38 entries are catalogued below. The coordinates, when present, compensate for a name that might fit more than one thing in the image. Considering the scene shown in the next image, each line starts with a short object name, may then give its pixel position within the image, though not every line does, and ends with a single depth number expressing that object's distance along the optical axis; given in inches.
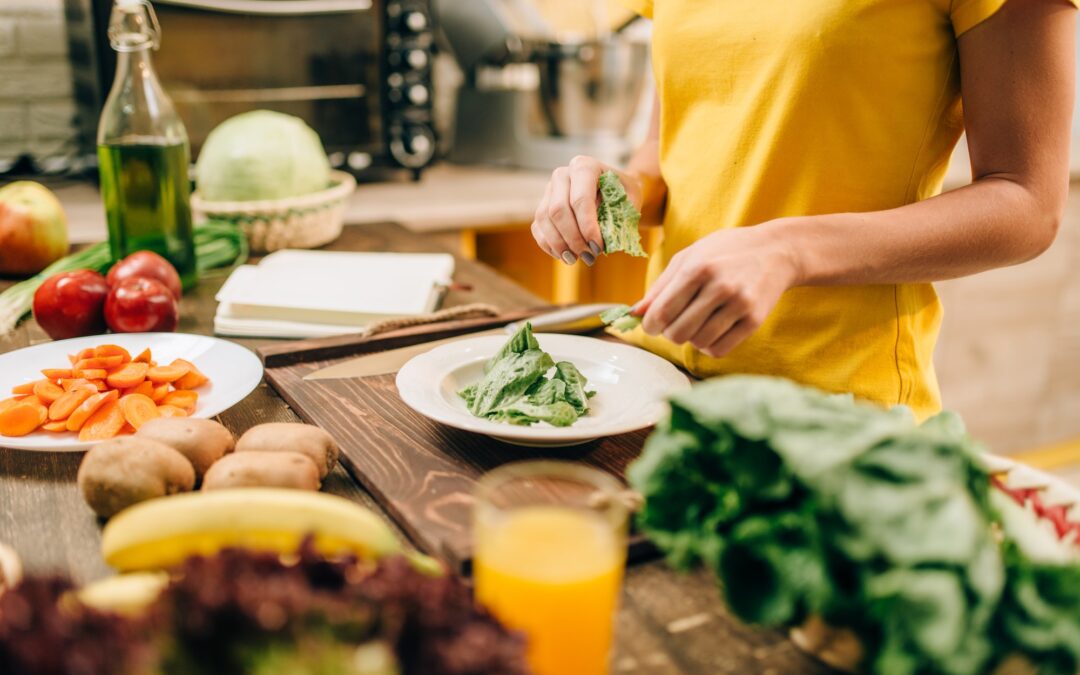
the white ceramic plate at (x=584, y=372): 37.7
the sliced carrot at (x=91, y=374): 43.3
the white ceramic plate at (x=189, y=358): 44.8
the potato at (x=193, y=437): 34.8
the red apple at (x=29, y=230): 66.6
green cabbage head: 73.3
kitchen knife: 48.9
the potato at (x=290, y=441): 35.1
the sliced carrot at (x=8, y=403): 40.3
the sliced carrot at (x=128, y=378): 43.3
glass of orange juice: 23.3
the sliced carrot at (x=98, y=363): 44.4
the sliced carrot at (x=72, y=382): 42.4
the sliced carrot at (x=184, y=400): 43.3
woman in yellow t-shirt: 37.9
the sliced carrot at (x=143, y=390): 43.6
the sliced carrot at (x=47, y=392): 41.6
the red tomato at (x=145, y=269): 56.8
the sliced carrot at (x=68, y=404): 40.4
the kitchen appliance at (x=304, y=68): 86.9
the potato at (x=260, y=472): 32.0
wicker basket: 72.9
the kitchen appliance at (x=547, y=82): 99.2
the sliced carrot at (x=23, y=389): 42.6
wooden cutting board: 33.3
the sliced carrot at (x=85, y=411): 40.0
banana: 26.9
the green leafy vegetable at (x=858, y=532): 22.0
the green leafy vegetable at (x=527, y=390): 39.9
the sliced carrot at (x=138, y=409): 40.7
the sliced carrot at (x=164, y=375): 44.1
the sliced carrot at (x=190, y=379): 45.6
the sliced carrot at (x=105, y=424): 39.8
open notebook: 57.1
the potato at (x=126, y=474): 32.0
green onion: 59.0
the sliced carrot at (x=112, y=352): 45.6
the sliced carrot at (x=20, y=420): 39.4
